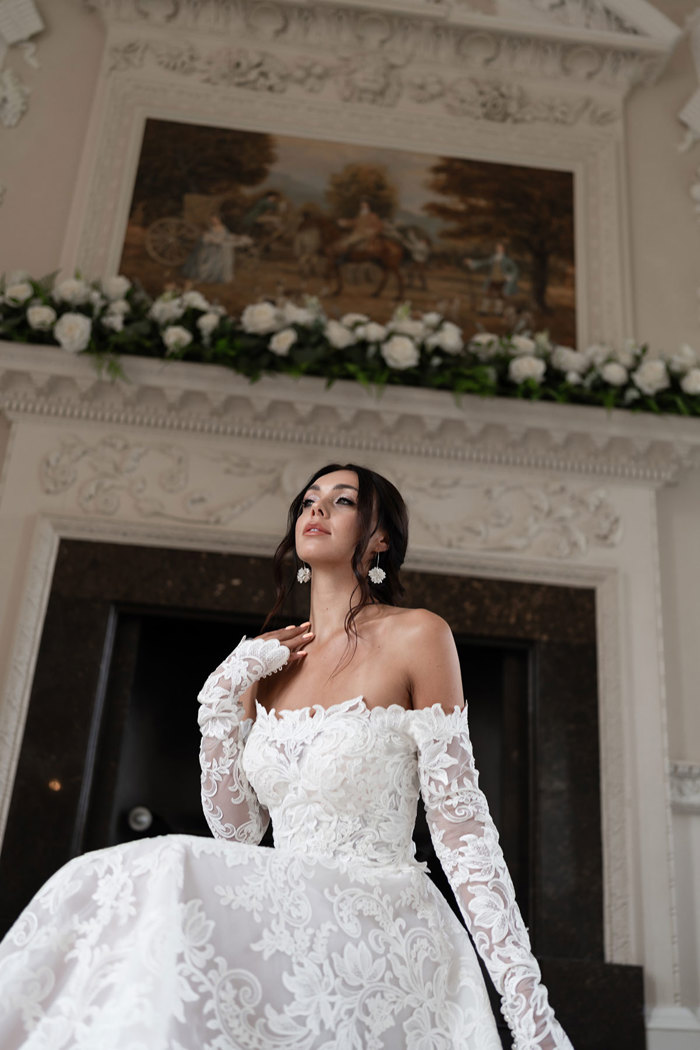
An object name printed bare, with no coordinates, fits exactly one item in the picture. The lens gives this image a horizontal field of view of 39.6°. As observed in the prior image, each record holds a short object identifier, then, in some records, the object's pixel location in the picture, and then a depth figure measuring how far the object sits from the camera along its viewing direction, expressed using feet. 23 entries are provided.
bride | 5.08
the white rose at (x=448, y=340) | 17.52
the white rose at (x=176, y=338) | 16.99
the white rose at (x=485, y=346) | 17.84
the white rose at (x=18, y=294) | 17.40
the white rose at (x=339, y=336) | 17.26
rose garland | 17.10
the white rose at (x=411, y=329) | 17.66
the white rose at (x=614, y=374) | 17.52
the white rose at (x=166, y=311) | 17.44
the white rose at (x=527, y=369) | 17.22
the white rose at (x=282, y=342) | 16.89
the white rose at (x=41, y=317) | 16.94
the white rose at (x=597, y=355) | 18.04
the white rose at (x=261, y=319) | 17.28
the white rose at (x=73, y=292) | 17.33
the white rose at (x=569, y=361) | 17.83
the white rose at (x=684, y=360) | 17.80
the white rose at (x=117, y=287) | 17.69
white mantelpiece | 17.38
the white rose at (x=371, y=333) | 17.40
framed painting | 20.01
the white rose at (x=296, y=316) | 17.52
